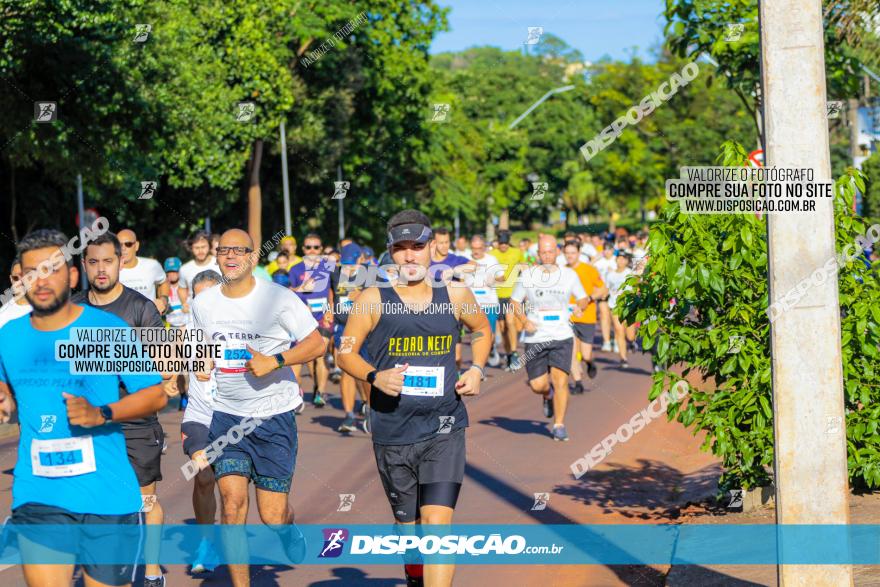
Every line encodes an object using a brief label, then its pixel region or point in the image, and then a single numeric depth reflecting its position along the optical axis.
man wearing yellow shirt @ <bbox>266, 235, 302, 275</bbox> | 17.17
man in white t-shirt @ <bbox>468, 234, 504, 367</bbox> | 18.14
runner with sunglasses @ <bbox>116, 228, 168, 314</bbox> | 10.60
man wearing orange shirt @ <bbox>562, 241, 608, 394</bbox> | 15.12
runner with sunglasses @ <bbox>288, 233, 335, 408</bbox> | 14.83
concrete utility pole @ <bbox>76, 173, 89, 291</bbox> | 24.04
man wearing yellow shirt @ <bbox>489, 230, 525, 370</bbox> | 18.38
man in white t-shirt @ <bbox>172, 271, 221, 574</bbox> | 7.15
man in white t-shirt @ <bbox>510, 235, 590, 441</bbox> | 12.19
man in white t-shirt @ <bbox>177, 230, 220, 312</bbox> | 12.31
